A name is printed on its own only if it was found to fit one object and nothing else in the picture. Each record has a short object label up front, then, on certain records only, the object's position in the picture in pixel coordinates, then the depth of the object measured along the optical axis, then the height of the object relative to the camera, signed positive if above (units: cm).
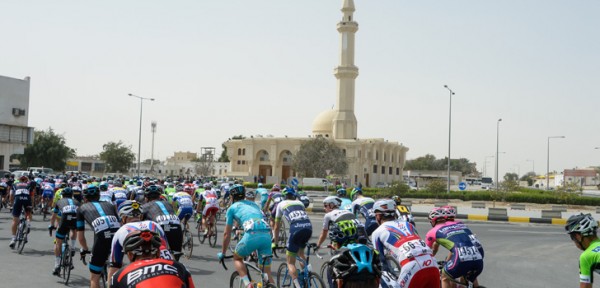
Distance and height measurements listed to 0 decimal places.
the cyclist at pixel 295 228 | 855 -82
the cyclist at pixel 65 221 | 1044 -102
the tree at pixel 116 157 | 10362 +163
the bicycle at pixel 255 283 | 693 -134
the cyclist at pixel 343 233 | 541 -54
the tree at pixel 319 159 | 7831 +192
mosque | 8725 +395
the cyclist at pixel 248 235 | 741 -82
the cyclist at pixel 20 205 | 1362 -100
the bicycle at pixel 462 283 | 692 -123
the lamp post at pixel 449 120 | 4562 +451
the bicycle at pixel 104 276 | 864 -163
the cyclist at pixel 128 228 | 572 -63
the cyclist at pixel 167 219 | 851 -74
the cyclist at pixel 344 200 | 1296 -61
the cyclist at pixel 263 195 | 1872 -76
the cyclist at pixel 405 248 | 614 -78
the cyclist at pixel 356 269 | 422 -68
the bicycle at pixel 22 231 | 1373 -160
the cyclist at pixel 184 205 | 1366 -86
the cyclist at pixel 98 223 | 768 -80
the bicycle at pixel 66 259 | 1019 -168
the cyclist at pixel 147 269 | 388 -69
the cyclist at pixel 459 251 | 676 -84
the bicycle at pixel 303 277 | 762 -142
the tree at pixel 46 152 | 7744 +145
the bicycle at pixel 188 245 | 1329 -175
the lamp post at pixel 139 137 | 5303 +267
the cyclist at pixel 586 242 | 504 -52
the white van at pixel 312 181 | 6944 -95
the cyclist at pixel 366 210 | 1148 -72
